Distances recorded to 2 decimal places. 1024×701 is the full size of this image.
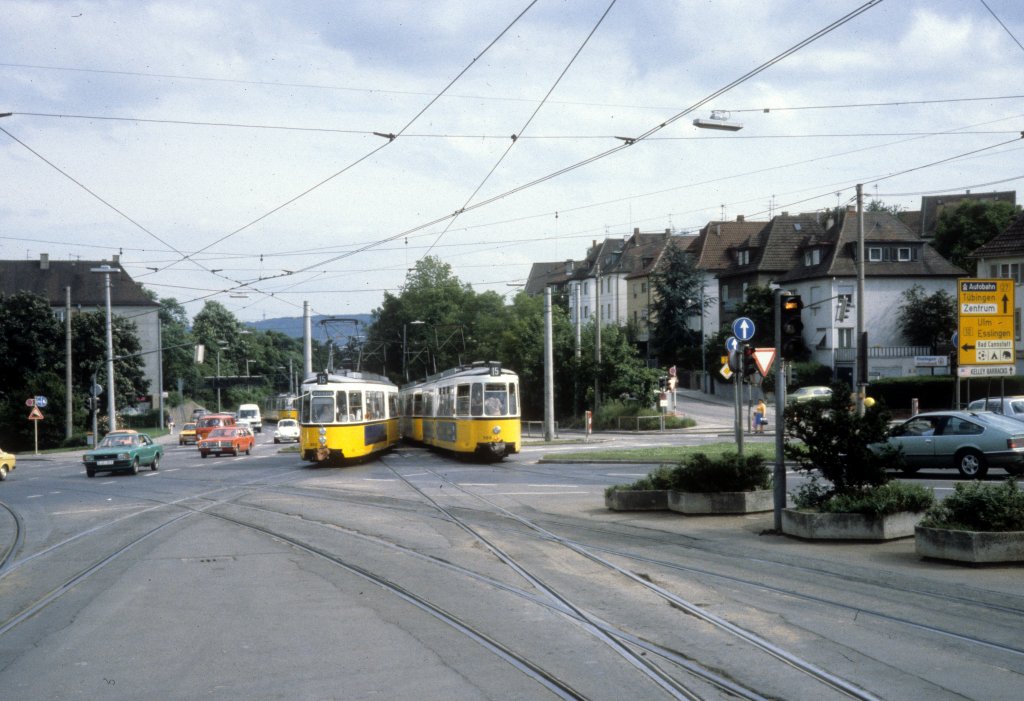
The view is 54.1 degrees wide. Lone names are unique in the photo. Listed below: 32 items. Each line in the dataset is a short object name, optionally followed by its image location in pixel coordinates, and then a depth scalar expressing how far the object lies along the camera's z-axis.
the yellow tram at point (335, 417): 30.36
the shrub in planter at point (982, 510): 11.07
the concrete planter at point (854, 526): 13.07
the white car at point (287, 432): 59.91
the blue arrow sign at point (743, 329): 20.83
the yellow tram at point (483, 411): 31.20
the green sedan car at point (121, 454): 33.44
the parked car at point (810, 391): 55.40
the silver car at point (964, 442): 20.16
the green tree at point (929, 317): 63.47
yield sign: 18.53
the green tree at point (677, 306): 73.06
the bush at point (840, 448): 13.85
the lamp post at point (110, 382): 51.59
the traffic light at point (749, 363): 18.28
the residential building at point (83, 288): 93.25
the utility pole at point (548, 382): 42.75
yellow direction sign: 19.42
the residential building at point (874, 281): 64.81
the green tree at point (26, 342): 65.06
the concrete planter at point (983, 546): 10.90
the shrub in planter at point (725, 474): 16.50
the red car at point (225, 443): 45.72
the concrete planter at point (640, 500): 17.39
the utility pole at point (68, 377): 53.41
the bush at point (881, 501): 13.16
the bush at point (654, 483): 17.44
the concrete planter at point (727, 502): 16.34
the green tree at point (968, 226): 80.94
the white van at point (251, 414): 85.62
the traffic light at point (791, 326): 14.05
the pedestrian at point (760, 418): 44.97
